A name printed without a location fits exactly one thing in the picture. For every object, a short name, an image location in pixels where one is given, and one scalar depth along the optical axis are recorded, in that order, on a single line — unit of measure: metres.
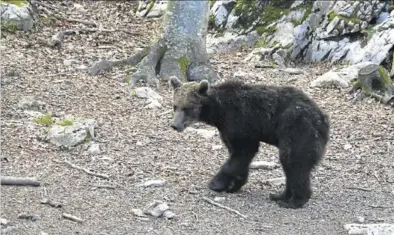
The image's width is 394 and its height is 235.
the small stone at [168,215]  14.96
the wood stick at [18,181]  16.12
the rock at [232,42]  31.31
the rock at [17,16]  30.08
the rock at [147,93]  24.09
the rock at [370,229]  14.03
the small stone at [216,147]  20.16
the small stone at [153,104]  23.22
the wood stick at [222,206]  15.37
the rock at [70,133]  19.08
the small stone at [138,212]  14.99
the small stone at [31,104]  21.85
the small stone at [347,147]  20.53
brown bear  15.71
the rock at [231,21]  32.53
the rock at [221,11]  33.06
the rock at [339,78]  25.92
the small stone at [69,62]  26.93
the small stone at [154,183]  16.80
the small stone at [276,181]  17.70
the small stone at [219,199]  16.28
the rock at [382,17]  29.45
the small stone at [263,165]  18.83
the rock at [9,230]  13.57
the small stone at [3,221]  13.92
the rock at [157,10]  36.53
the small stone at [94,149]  18.84
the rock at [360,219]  15.50
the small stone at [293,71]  27.77
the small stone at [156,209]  14.99
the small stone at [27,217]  14.36
